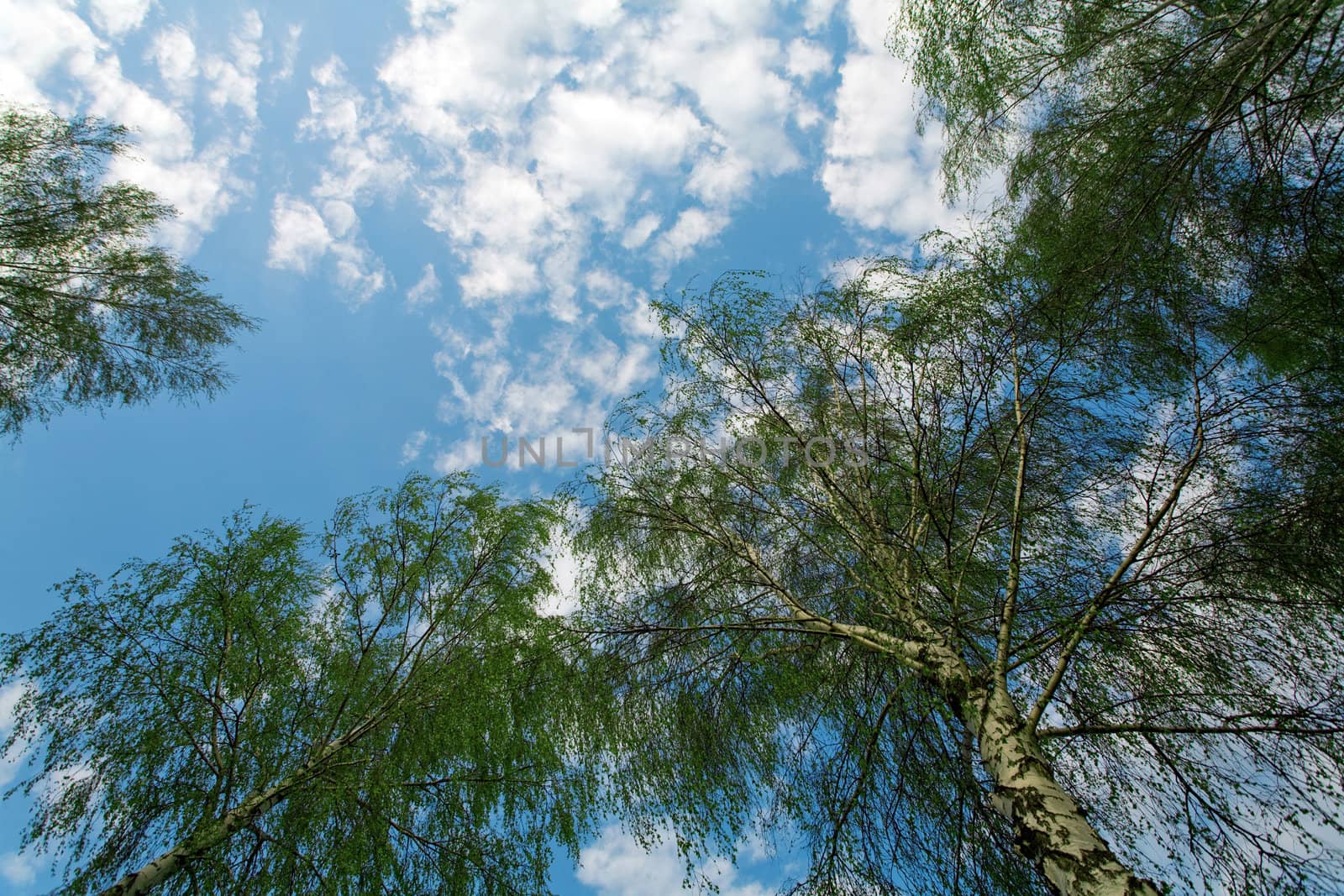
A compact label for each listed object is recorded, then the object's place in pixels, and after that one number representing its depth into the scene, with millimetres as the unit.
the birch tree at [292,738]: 3820
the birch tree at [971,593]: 3008
